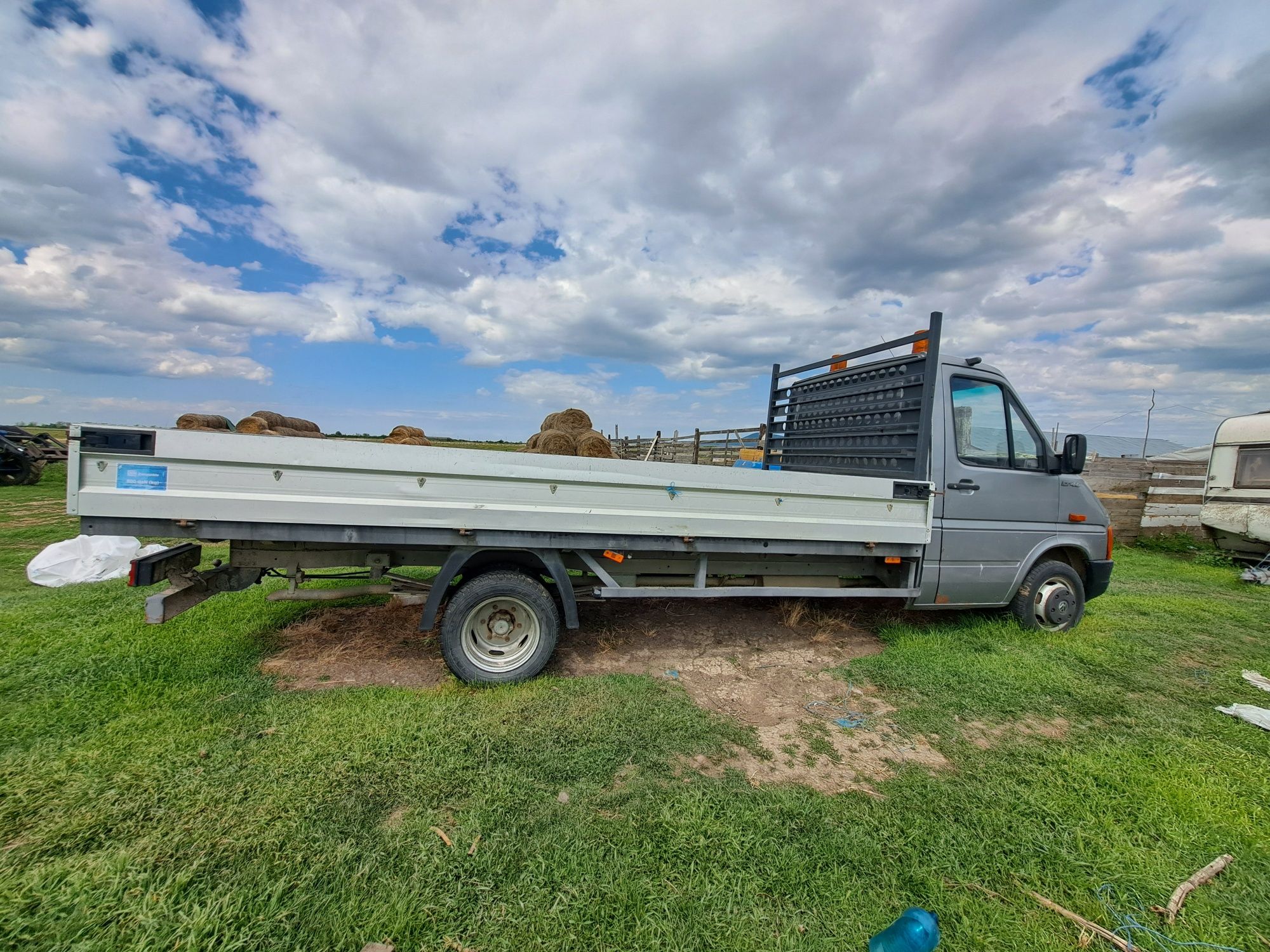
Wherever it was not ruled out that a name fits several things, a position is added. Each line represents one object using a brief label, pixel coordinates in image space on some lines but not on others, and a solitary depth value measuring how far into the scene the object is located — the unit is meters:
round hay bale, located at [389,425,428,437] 12.12
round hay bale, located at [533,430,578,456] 10.38
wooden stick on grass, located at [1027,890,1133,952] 1.96
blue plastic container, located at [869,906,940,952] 1.58
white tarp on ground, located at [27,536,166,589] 5.38
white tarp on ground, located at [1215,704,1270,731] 3.55
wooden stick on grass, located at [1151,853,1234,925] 2.10
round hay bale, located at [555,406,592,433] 13.38
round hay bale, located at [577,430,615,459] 11.55
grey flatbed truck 3.07
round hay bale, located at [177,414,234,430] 10.67
